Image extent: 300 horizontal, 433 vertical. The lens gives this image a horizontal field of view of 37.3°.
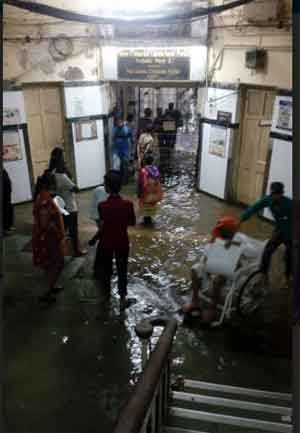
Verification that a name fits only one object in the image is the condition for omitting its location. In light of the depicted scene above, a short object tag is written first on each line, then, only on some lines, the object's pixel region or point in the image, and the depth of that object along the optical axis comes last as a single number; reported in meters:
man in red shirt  5.11
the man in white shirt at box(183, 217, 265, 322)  4.99
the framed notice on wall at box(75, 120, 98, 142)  9.75
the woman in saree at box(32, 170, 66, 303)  5.14
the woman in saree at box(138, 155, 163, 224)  7.74
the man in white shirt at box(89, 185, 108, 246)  5.97
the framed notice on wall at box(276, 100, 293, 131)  7.47
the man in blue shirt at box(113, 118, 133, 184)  10.25
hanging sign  9.17
